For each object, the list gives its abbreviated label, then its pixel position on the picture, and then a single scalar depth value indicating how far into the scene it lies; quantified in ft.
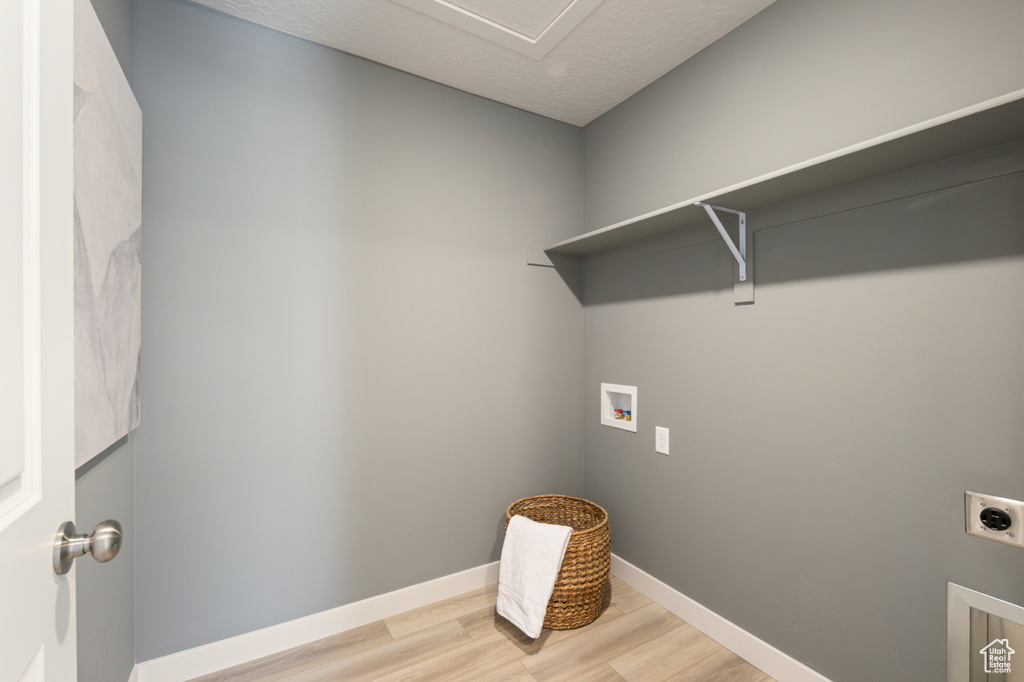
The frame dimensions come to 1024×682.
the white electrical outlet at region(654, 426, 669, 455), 6.85
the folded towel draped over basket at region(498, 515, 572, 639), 5.99
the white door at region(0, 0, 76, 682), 1.63
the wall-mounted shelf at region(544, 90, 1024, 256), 3.48
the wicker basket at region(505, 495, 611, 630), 6.24
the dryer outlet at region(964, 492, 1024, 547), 3.79
